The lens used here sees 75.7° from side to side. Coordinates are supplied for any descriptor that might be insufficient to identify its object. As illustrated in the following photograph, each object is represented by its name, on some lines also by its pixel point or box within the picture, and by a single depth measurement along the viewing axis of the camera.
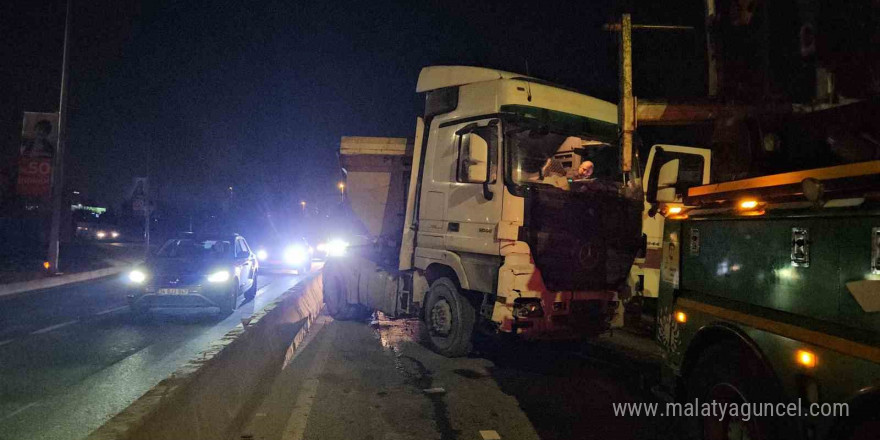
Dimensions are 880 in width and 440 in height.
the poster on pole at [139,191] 25.91
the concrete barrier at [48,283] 15.51
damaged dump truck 6.59
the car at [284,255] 22.53
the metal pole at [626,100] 6.98
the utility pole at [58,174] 18.53
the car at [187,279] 10.34
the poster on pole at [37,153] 18.80
